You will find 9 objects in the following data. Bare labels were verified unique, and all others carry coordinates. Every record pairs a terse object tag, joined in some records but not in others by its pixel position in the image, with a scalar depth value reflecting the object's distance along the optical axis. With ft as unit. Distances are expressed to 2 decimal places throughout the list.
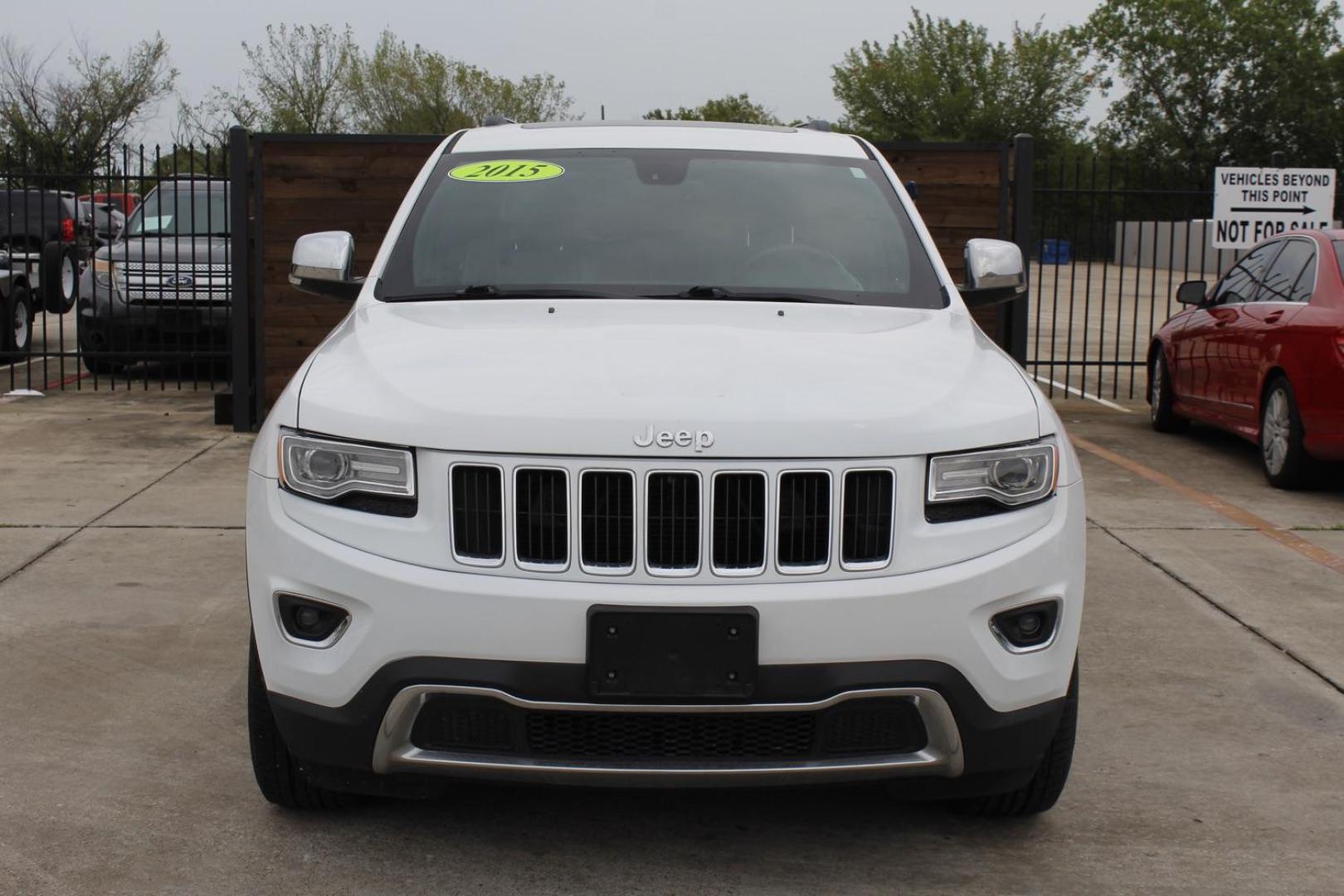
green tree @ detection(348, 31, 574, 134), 163.02
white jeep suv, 10.36
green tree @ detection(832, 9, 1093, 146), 203.21
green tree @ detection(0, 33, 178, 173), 136.98
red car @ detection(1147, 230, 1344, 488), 27.07
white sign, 41.86
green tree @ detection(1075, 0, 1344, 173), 193.98
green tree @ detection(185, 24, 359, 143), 152.76
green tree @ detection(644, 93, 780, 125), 269.44
